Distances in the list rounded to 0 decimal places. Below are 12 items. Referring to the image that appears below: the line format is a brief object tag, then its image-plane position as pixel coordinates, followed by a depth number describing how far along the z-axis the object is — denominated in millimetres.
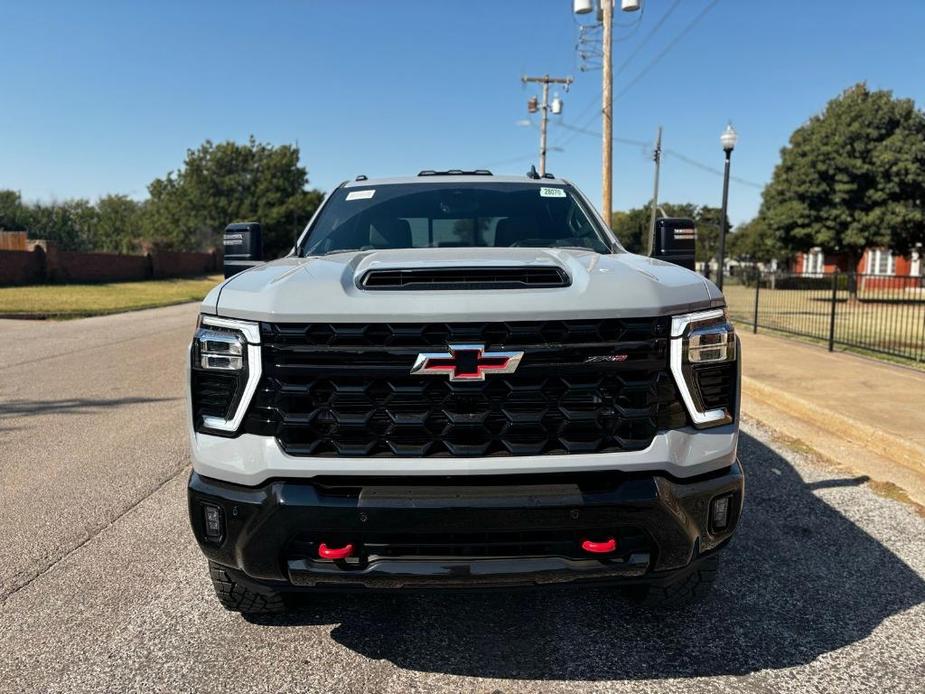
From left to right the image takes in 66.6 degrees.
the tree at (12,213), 62541
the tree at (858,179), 24094
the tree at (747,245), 66050
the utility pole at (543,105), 37312
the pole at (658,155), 45675
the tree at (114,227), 73181
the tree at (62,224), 64938
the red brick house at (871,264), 33909
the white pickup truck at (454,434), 2342
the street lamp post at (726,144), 15594
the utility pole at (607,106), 17484
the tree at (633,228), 103312
